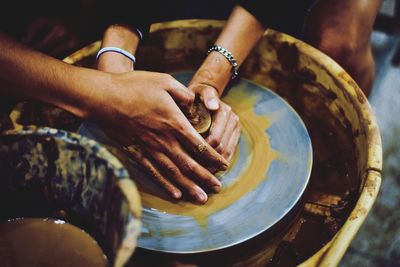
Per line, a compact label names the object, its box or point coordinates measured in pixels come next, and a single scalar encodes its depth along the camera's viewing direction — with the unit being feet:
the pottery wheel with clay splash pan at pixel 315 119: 3.42
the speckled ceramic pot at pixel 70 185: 2.02
